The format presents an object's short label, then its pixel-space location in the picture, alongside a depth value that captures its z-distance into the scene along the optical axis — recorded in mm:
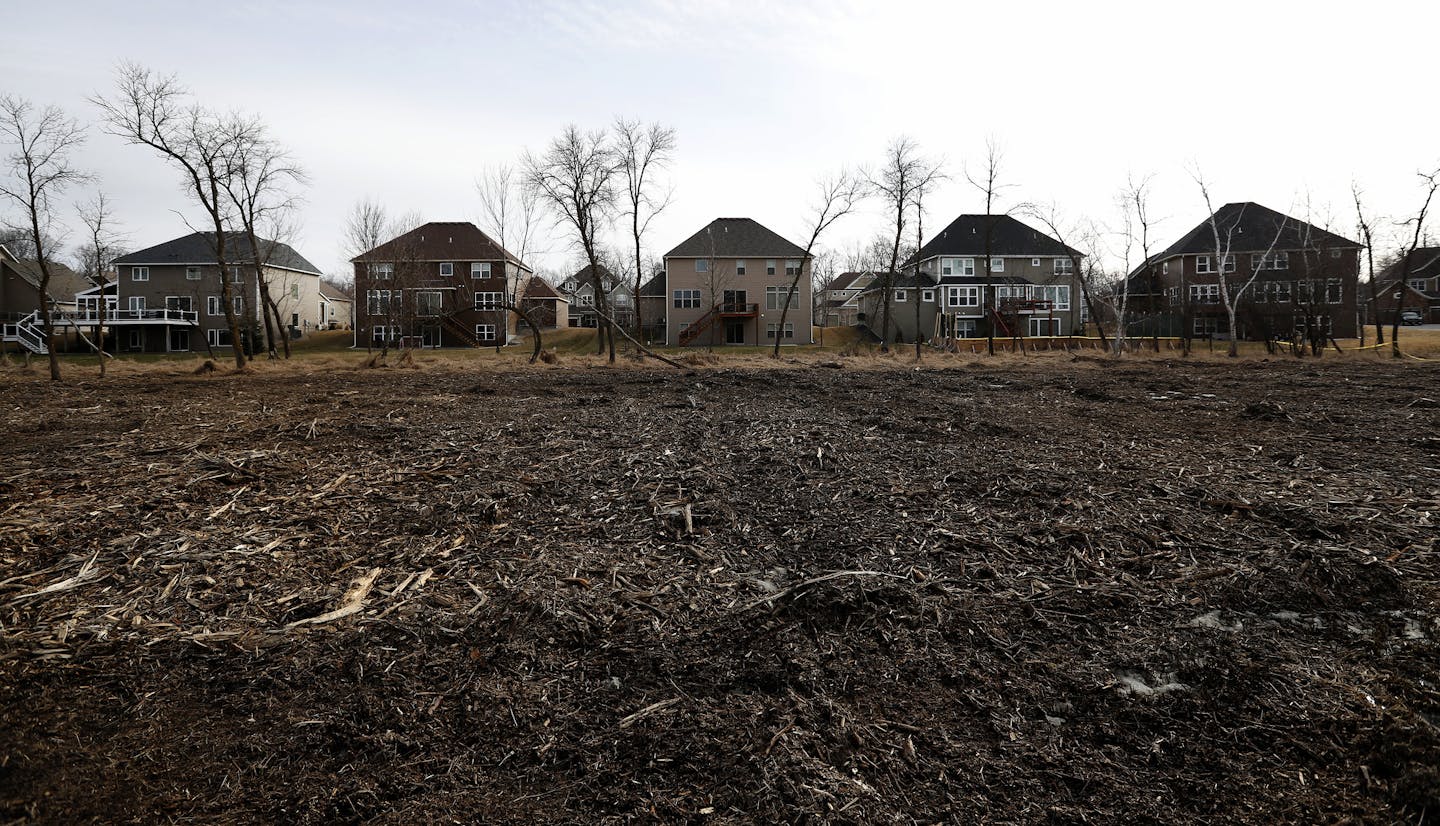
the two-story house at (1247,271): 51594
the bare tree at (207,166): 27359
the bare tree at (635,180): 36562
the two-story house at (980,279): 59969
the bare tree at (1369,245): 36812
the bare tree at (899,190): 42312
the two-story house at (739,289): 57906
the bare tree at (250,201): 31781
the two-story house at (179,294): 56062
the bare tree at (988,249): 34509
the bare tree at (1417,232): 30688
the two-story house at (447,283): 49312
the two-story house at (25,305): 50781
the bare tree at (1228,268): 31281
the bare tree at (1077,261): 35344
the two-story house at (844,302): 88412
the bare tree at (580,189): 33156
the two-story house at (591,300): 71688
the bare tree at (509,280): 39156
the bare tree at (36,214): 19422
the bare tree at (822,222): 41562
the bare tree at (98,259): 27391
